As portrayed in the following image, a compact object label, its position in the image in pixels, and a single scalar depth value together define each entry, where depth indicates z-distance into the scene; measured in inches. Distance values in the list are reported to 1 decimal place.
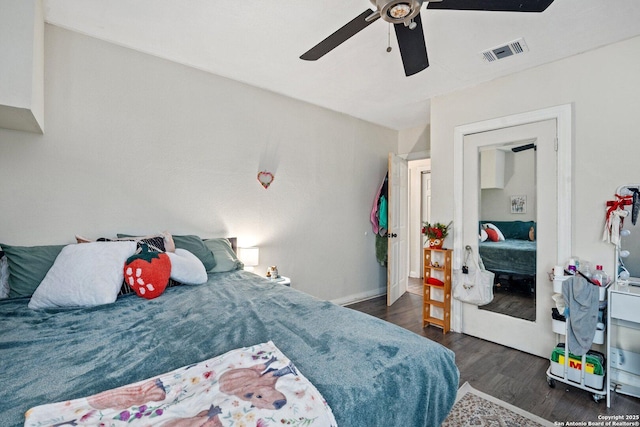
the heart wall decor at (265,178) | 127.1
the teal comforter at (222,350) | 35.3
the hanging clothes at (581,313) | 80.4
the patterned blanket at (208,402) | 27.2
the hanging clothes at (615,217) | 84.9
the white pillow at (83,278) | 64.0
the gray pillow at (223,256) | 101.1
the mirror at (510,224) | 105.7
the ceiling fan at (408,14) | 57.1
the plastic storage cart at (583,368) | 78.5
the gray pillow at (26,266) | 70.3
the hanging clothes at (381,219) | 167.5
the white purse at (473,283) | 114.0
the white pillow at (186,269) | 80.1
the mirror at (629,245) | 85.0
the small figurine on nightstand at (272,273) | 122.7
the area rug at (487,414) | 69.0
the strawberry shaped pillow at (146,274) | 70.4
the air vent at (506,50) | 91.3
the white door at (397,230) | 157.6
